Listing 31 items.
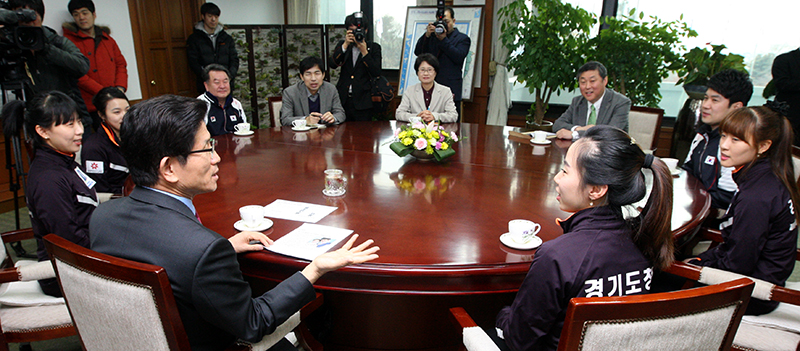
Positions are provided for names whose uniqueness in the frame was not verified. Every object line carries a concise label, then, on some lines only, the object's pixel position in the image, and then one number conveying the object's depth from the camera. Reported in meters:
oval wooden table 1.38
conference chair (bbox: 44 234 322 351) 0.98
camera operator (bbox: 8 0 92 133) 3.23
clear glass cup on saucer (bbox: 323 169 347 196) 1.94
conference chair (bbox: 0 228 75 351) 1.51
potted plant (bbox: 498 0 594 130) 4.55
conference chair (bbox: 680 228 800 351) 1.44
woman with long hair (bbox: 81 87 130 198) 2.46
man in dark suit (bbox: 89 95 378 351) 1.03
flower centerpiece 2.39
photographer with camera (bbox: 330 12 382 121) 4.30
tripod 2.82
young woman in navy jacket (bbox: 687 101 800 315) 1.59
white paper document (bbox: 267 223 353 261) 1.42
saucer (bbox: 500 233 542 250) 1.46
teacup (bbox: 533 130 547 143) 2.98
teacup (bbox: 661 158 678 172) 2.38
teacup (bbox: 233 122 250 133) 3.22
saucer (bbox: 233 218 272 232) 1.58
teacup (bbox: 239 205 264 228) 1.57
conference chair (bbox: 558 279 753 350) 0.88
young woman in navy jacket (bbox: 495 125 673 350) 1.09
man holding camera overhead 4.48
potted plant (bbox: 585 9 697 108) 4.43
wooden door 4.68
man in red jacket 3.83
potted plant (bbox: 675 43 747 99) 4.16
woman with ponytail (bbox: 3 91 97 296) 1.72
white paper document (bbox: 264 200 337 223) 1.71
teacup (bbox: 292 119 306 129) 3.41
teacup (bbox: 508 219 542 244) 1.46
